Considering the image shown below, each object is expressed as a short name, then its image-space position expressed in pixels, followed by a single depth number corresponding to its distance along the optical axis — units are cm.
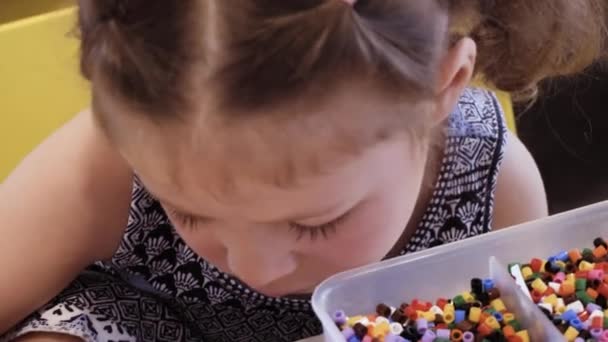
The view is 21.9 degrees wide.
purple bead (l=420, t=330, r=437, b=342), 63
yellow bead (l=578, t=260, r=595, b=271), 67
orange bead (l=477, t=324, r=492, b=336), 63
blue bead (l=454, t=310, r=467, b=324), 64
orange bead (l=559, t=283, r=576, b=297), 66
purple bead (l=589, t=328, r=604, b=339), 63
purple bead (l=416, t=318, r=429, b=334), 64
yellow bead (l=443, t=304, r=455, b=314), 65
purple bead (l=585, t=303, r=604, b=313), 65
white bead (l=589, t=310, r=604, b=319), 64
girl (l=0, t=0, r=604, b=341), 55
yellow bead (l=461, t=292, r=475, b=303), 65
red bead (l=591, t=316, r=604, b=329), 63
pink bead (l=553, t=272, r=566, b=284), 66
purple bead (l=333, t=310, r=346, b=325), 64
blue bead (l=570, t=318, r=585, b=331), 63
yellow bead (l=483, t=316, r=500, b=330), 63
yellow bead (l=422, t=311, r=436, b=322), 65
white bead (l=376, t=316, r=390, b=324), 64
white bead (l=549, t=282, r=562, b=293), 66
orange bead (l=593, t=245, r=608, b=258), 68
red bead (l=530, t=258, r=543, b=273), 67
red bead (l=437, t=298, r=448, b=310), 66
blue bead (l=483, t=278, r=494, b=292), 65
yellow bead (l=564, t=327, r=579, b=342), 63
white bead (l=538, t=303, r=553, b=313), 64
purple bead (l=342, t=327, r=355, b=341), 63
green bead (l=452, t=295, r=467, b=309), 65
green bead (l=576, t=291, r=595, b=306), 65
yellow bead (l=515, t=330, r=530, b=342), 62
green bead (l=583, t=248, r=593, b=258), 68
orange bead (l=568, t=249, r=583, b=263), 67
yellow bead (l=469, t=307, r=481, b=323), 64
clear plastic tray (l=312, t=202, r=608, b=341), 63
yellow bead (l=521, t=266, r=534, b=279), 66
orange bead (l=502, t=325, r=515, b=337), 63
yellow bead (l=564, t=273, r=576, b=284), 66
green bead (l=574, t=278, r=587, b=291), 66
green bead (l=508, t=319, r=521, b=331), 63
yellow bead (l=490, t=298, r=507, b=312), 64
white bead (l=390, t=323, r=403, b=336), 64
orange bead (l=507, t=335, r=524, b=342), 62
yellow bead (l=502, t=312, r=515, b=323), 64
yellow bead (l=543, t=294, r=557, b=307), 65
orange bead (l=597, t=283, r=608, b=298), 65
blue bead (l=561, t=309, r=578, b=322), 64
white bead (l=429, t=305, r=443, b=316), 65
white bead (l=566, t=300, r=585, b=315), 65
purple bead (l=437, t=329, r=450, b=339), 63
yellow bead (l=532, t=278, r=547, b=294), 65
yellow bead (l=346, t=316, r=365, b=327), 64
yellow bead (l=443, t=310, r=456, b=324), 64
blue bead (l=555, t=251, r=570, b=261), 68
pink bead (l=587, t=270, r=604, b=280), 66
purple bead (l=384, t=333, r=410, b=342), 63
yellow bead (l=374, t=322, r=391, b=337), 63
